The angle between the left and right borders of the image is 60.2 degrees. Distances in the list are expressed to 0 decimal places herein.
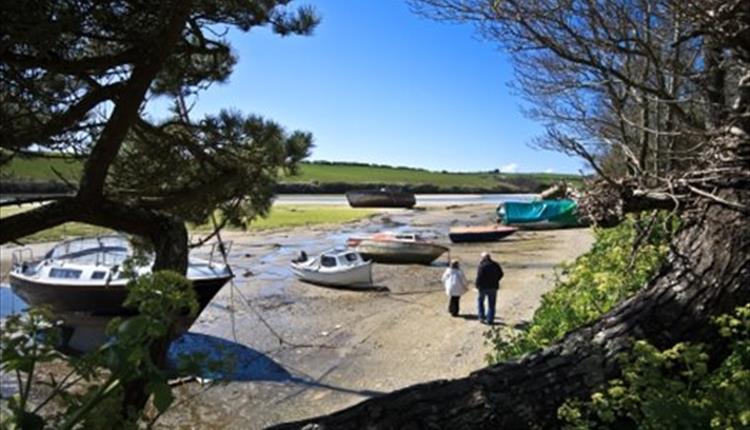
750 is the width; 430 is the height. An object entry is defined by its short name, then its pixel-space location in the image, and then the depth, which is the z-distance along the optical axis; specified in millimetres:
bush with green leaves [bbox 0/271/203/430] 1579
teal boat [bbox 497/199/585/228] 50938
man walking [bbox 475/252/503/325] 17562
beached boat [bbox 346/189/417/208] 88812
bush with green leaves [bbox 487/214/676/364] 5781
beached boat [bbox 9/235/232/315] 17406
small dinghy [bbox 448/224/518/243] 43281
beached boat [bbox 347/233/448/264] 32062
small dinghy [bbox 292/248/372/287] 25672
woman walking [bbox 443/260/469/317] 19005
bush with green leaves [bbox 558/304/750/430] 2598
